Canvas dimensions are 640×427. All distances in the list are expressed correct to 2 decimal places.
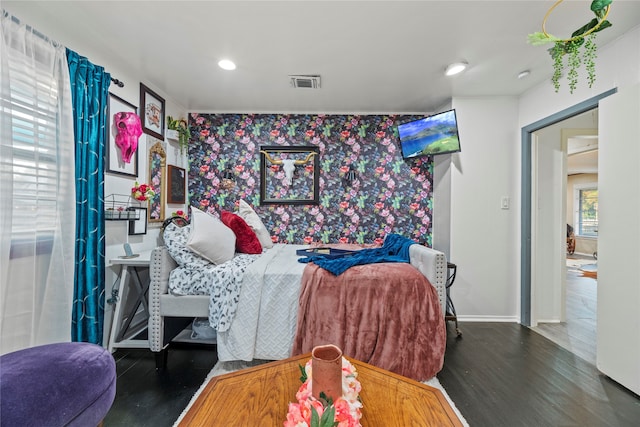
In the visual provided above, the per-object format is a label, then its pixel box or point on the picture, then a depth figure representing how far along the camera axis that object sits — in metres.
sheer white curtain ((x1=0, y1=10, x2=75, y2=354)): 1.36
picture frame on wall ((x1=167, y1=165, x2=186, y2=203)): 2.92
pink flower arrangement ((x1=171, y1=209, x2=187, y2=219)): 2.88
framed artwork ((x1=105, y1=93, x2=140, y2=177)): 2.11
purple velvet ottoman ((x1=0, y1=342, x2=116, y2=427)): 0.82
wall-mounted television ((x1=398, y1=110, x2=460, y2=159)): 2.78
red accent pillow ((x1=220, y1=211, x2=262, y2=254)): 2.36
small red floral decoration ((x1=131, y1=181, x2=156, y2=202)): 2.26
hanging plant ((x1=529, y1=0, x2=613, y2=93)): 1.40
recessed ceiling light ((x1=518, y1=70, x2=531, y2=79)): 2.33
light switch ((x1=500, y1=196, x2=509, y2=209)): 2.81
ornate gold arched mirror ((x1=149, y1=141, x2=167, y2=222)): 2.63
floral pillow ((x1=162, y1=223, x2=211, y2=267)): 1.85
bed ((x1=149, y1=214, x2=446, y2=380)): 1.72
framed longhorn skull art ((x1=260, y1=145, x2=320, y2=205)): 3.31
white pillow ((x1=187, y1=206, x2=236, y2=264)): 1.86
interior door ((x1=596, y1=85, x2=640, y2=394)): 1.64
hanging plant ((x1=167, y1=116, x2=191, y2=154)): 2.91
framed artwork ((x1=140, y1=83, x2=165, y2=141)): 2.52
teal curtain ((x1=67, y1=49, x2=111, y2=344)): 1.77
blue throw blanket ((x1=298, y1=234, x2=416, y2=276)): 1.85
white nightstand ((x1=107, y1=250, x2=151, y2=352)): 1.95
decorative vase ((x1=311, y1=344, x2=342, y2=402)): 0.76
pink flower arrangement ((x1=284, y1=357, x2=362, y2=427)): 0.65
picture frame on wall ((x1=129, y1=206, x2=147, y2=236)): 2.30
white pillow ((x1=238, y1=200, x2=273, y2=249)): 2.77
